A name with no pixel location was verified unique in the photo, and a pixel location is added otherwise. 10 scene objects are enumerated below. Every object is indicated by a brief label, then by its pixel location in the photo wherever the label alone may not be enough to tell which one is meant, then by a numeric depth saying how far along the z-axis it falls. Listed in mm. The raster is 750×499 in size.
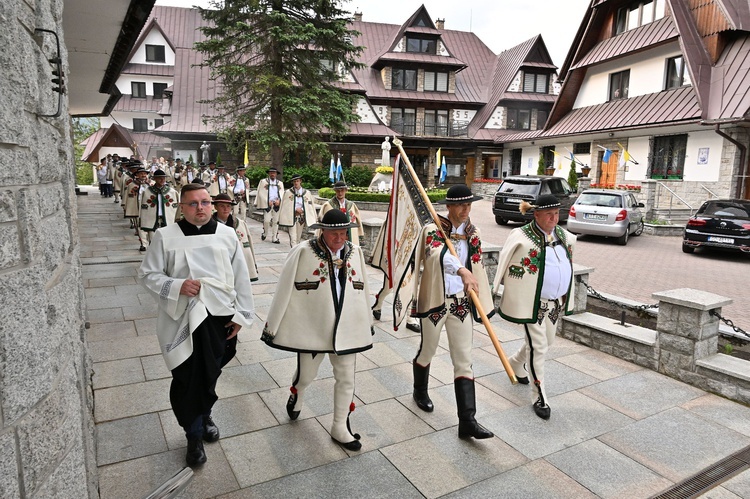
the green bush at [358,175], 30891
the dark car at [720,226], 13130
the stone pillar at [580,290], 6875
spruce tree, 21781
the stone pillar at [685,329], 5289
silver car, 15422
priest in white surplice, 3688
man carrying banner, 4281
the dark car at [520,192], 17938
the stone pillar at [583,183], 23266
